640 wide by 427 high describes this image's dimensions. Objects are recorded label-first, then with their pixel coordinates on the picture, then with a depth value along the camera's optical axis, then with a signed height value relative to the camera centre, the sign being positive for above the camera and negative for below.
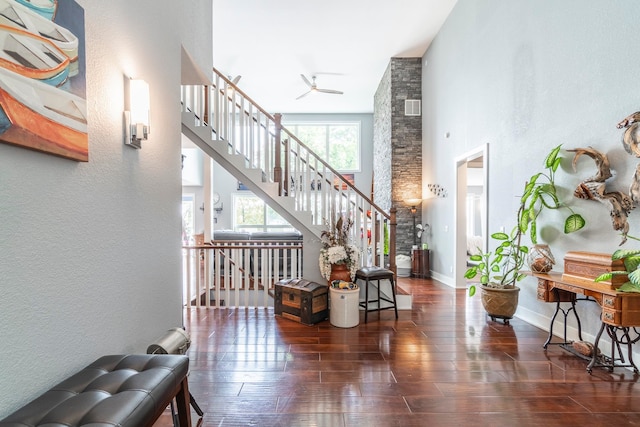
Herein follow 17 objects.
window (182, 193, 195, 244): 10.91 +0.26
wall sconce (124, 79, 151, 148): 1.76 +0.59
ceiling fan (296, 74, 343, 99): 7.37 +3.15
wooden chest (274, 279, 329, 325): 3.70 -0.99
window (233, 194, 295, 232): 11.05 +0.10
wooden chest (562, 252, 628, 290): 2.38 -0.42
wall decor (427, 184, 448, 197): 6.16 +0.54
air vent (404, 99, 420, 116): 7.28 +2.51
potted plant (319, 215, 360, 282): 3.86 -0.46
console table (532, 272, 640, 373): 2.29 -0.72
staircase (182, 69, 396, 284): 4.19 +0.60
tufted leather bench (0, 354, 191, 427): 1.06 -0.66
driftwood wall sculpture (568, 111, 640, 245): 2.41 +0.26
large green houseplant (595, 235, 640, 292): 2.22 -0.37
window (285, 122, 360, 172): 11.06 +2.67
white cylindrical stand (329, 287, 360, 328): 3.62 -1.03
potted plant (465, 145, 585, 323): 3.33 -0.32
